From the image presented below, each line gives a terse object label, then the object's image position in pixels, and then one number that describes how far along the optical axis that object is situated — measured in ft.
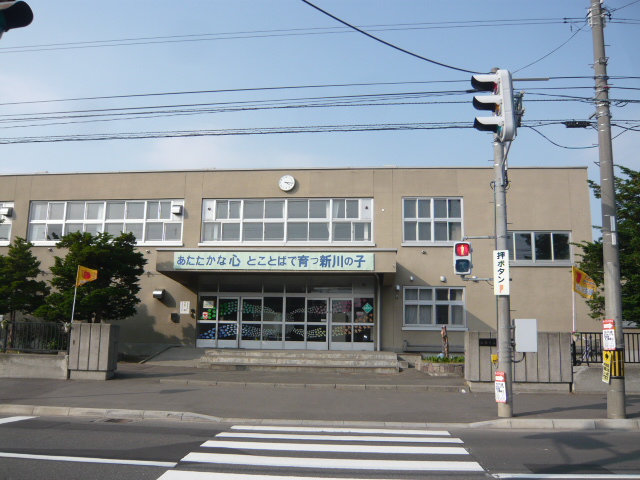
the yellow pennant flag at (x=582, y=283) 63.87
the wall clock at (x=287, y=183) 80.53
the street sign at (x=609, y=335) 37.63
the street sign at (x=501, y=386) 37.11
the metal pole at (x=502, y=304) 37.27
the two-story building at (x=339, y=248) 76.48
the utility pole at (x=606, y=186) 38.40
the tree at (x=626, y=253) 56.75
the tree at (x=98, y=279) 67.77
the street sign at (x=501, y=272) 37.11
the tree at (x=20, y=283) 70.59
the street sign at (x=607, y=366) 37.42
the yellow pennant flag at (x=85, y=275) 62.54
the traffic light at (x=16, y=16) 14.21
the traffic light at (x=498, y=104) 30.19
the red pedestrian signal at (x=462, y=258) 40.16
